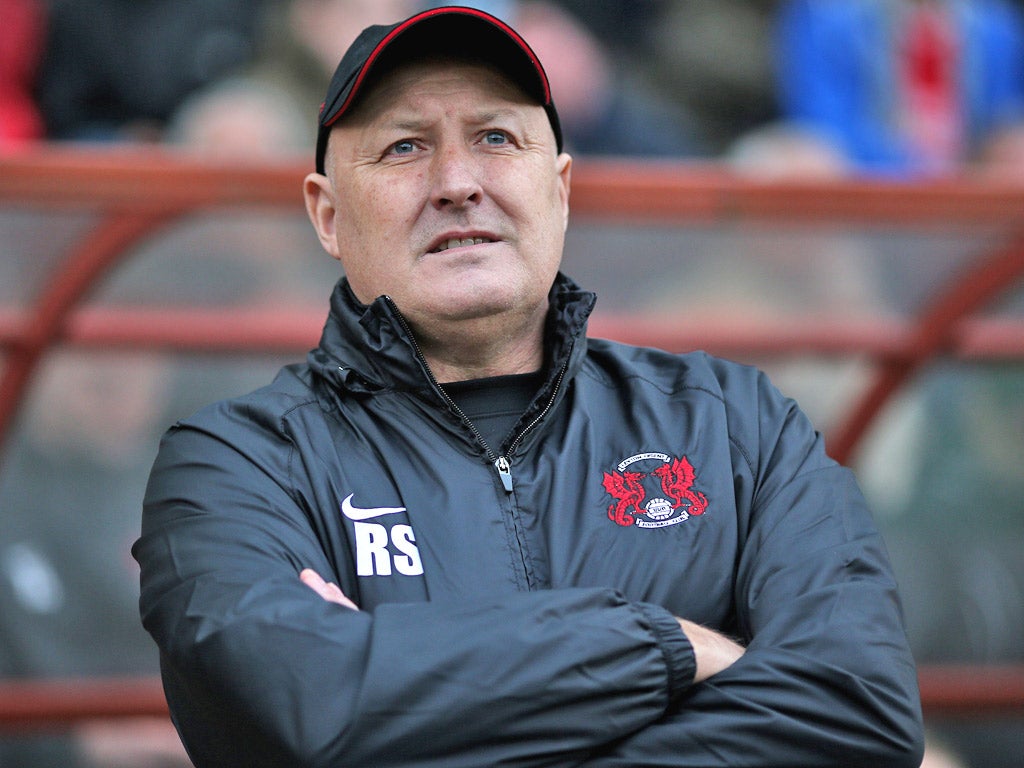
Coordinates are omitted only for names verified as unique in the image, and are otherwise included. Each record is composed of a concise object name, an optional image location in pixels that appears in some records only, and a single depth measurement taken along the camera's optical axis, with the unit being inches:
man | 143.2
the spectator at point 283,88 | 381.1
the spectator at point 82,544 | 297.3
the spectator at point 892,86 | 451.8
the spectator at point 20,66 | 385.1
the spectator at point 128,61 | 405.7
